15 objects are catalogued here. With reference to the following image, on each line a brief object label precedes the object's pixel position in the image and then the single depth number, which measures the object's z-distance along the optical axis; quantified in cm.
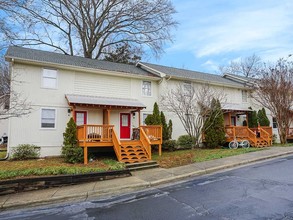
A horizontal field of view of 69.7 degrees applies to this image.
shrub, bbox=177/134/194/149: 1572
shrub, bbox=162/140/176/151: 1469
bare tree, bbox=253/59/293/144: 1664
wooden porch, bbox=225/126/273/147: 1583
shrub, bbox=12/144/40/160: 1114
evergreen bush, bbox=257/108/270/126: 1912
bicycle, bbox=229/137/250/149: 1541
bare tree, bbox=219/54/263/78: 3769
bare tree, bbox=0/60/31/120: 1074
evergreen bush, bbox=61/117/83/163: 1059
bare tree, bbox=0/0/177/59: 2323
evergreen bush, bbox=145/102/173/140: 1442
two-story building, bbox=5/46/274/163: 1174
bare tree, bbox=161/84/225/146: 1398
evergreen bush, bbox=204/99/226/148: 1550
